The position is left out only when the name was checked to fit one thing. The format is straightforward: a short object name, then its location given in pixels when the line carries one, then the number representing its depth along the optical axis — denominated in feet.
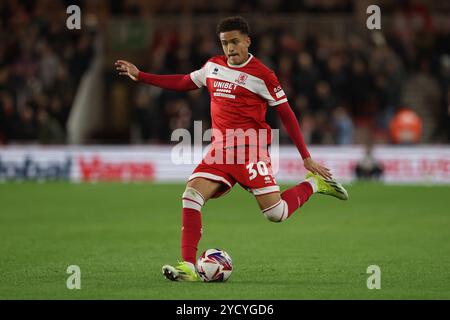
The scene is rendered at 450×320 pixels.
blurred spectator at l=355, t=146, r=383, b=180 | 76.54
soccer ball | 30.25
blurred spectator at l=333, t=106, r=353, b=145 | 80.69
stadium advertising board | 77.82
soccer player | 30.81
